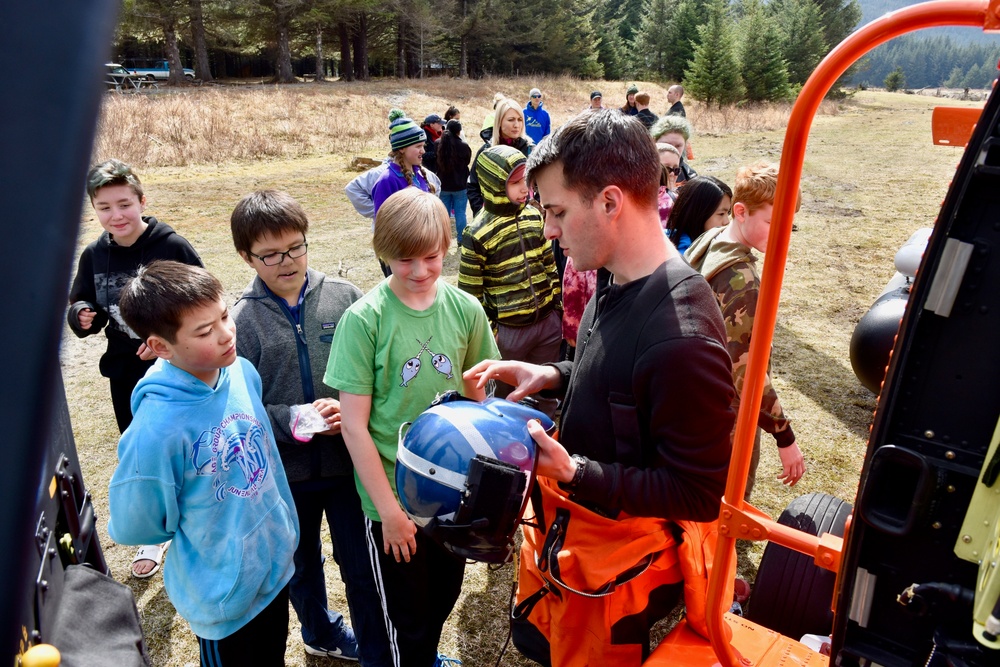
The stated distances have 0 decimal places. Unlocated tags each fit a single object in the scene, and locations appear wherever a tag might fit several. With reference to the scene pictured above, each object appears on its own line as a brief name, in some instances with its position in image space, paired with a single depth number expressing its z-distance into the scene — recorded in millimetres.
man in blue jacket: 13180
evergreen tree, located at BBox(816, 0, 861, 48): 55219
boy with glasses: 2578
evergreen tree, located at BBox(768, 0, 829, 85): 48094
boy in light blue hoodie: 2021
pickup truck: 37438
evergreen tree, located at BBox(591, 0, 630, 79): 56869
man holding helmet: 1684
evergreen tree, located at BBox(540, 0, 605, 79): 50656
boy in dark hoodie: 3268
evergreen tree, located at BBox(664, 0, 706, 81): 53312
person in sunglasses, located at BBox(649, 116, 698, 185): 6145
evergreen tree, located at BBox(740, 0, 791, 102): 41125
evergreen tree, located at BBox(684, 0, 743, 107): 37438
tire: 2762
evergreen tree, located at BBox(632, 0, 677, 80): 57500
